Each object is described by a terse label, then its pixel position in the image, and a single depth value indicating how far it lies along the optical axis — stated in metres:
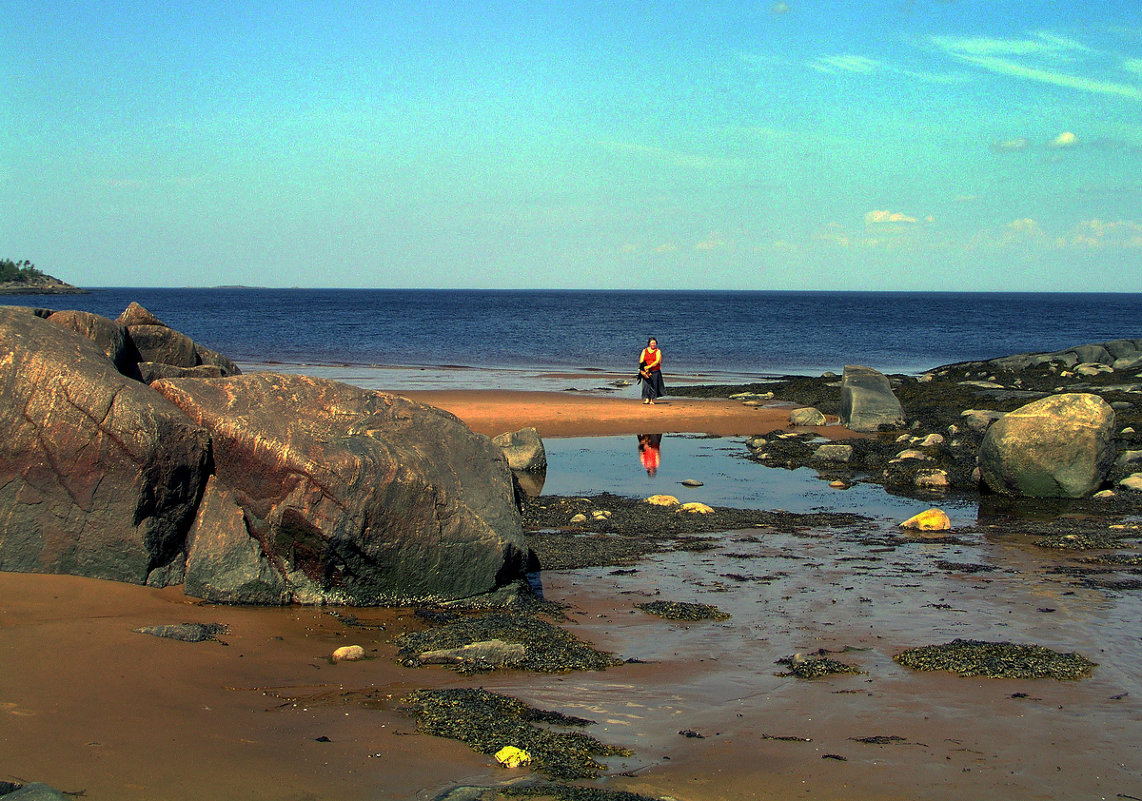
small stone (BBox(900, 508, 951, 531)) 11.97
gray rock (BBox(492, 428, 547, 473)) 15.59
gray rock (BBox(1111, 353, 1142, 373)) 31.80
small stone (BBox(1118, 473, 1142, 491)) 13.92
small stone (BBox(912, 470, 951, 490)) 15.00
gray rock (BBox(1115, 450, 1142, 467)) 15.26
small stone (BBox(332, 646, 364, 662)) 6.95
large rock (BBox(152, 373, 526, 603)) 7.77
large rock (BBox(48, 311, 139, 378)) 9.63
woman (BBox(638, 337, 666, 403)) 25.16
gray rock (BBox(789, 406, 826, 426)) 21.75
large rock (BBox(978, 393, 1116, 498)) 13.75
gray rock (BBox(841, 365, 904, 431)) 21.02
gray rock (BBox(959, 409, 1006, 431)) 19.12
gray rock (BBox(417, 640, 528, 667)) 7.00
